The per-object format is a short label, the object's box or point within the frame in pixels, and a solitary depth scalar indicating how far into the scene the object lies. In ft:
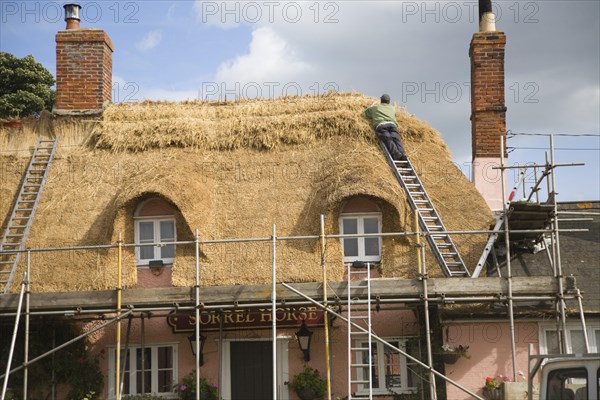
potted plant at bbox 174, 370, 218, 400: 55.72
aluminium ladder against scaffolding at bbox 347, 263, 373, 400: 56.03
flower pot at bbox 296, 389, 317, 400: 55.36
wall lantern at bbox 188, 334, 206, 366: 56.54
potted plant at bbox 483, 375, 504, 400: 53.55
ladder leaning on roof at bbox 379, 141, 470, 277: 54.65
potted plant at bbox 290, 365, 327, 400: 55.42
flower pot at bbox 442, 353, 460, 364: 54.19
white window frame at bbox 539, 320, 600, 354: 55.62
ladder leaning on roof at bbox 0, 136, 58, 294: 58.39
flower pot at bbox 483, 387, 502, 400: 53.42
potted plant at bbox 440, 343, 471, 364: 54.13
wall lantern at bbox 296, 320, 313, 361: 56.03
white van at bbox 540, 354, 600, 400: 36.68
